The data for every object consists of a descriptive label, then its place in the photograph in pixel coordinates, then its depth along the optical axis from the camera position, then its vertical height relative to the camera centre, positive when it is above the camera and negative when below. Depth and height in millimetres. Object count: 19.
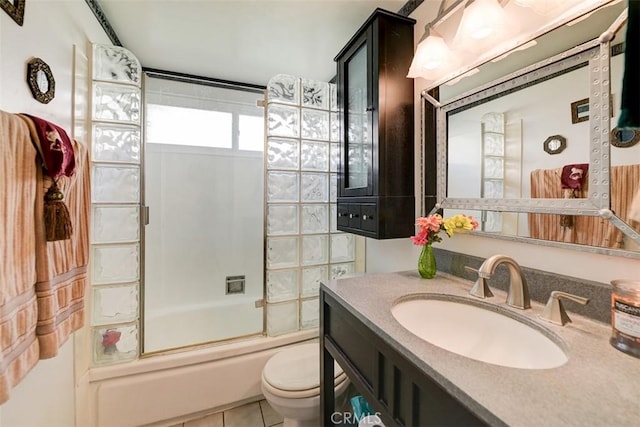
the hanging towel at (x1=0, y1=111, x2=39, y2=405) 700 -111
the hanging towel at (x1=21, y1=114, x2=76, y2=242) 825 +143
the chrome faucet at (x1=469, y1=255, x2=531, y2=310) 784 -190
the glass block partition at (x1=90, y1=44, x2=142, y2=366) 1402 +66
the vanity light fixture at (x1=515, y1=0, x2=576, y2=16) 779 +625
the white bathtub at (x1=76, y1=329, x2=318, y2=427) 1379 -938
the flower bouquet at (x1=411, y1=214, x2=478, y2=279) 1012 -59
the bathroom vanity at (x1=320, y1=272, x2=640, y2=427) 410 -293
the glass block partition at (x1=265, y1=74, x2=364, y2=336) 1714 +101
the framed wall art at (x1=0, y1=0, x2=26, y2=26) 814 +645
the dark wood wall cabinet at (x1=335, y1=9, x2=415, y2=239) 1231 +417
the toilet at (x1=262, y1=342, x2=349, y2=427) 1168 -773
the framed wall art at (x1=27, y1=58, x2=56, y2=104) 942 +495
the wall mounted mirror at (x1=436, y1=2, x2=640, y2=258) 682 +216
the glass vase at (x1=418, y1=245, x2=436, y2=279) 1091 -199
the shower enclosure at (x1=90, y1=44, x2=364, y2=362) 1440 +39
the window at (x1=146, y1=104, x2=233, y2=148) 2047 +715
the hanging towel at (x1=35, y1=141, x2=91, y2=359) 841 -186
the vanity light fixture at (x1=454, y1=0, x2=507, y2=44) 892 +665
